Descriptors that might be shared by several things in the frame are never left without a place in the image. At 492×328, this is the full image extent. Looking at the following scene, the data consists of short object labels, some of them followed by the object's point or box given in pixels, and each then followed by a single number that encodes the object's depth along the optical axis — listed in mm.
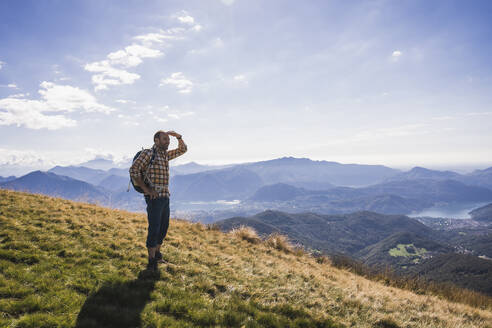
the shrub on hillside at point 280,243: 11641
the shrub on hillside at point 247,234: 11805
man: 5809
